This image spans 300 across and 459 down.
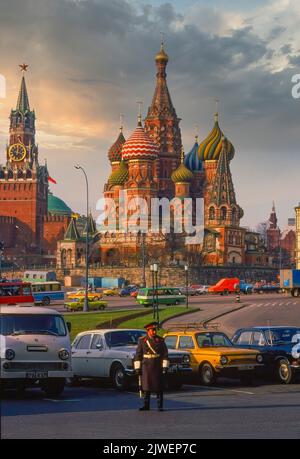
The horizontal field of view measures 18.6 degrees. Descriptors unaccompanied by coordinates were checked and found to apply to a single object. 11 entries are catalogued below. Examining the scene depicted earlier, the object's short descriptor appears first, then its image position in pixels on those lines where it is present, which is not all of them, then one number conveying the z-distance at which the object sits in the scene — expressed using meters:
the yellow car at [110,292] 111.50
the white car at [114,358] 23.25
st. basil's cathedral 150.75
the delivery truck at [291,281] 95.88
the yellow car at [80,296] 85.62
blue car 25.12
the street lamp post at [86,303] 65.57
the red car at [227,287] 107.56
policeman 18.81
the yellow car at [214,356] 24.25
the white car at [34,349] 20.88
